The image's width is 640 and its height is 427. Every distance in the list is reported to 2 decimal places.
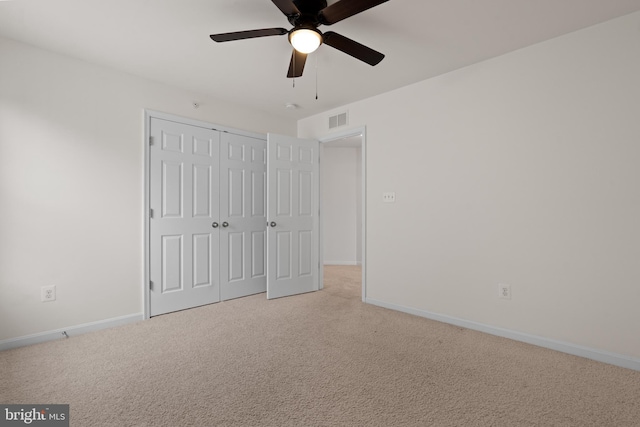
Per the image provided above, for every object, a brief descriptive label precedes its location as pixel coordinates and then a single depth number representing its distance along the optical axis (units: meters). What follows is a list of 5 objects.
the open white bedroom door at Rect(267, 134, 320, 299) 3.90
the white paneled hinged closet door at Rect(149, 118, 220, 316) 3.26
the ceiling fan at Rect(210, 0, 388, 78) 1.71
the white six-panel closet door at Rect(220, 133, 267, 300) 3.80
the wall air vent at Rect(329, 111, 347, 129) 3.99
